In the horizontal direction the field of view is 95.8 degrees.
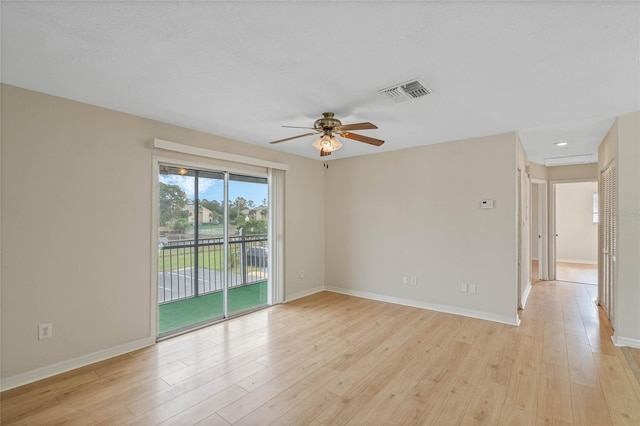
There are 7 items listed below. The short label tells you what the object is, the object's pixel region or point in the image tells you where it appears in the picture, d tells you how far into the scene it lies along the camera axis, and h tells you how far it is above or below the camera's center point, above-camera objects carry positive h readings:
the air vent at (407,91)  2.38 +1.07
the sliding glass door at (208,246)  3.57 -0.45
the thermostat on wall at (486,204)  3.89 +0.14
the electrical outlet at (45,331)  2.51 -1.03
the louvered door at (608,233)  3.35 -0.24
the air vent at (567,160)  5.10 +1.02
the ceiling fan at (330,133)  2.97 +0.85
